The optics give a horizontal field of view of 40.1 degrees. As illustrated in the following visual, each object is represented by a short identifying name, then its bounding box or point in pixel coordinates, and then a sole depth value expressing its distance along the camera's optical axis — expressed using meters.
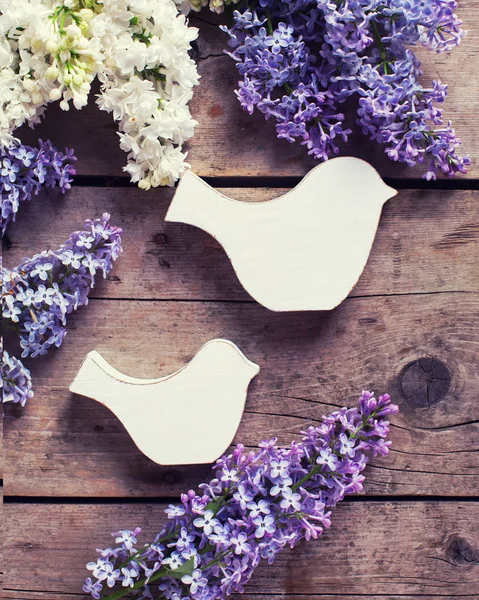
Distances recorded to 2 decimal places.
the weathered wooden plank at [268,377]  0.98
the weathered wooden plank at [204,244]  0.97
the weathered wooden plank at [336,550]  0.99
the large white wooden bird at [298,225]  0.92
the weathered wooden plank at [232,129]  0.96
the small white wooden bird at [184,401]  0.93
